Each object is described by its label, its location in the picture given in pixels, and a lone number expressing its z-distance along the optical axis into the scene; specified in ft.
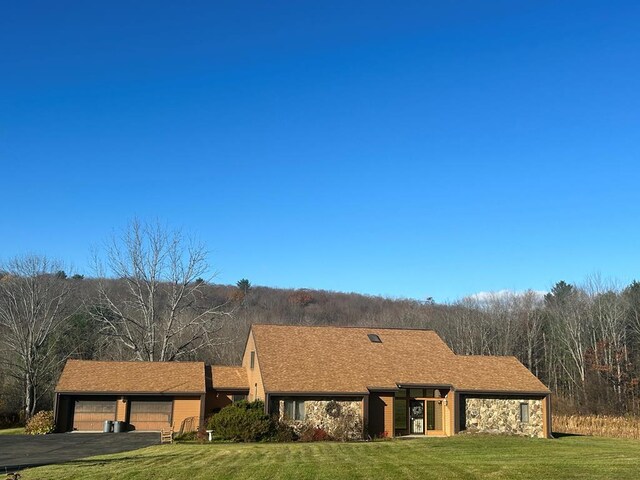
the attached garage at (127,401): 104.27
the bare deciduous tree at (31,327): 137.59
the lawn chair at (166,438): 86.33
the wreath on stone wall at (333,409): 94.53
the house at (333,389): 95.50
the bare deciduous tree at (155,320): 152.25
